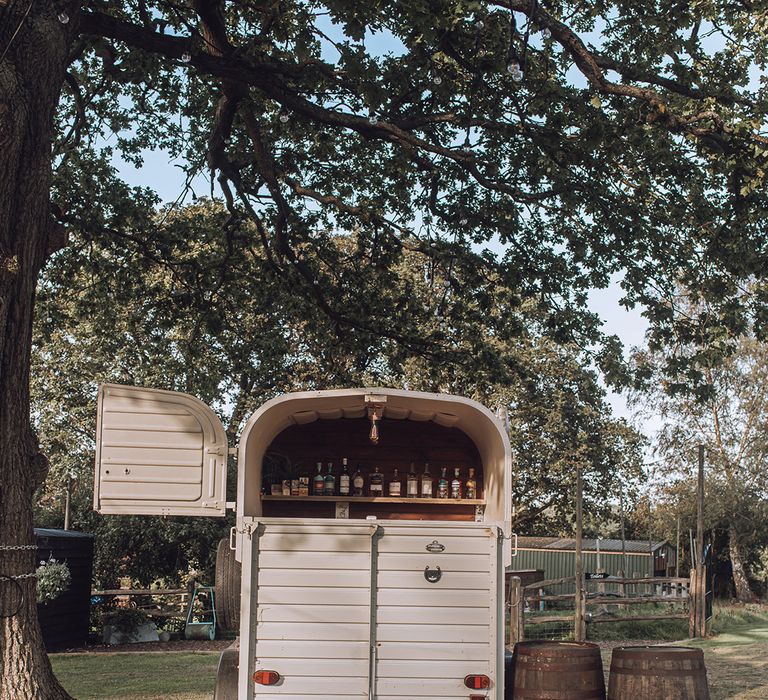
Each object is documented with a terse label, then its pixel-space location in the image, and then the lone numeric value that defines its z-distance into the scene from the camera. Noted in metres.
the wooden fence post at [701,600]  18.86
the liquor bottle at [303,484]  9.63
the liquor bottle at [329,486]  9.73
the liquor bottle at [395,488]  9.80
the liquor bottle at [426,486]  9.84
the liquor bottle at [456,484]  9.76
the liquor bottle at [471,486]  9.79
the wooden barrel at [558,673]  7.47
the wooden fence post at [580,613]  17.38
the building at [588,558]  32.41
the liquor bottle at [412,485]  9.86
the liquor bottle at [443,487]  9.82
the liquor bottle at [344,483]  9.77
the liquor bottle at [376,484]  9.94
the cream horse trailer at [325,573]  7.29
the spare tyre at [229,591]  8.41
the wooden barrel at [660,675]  7.46
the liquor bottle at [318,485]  9.70
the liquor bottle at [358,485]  9.90
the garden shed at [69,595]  16.94
